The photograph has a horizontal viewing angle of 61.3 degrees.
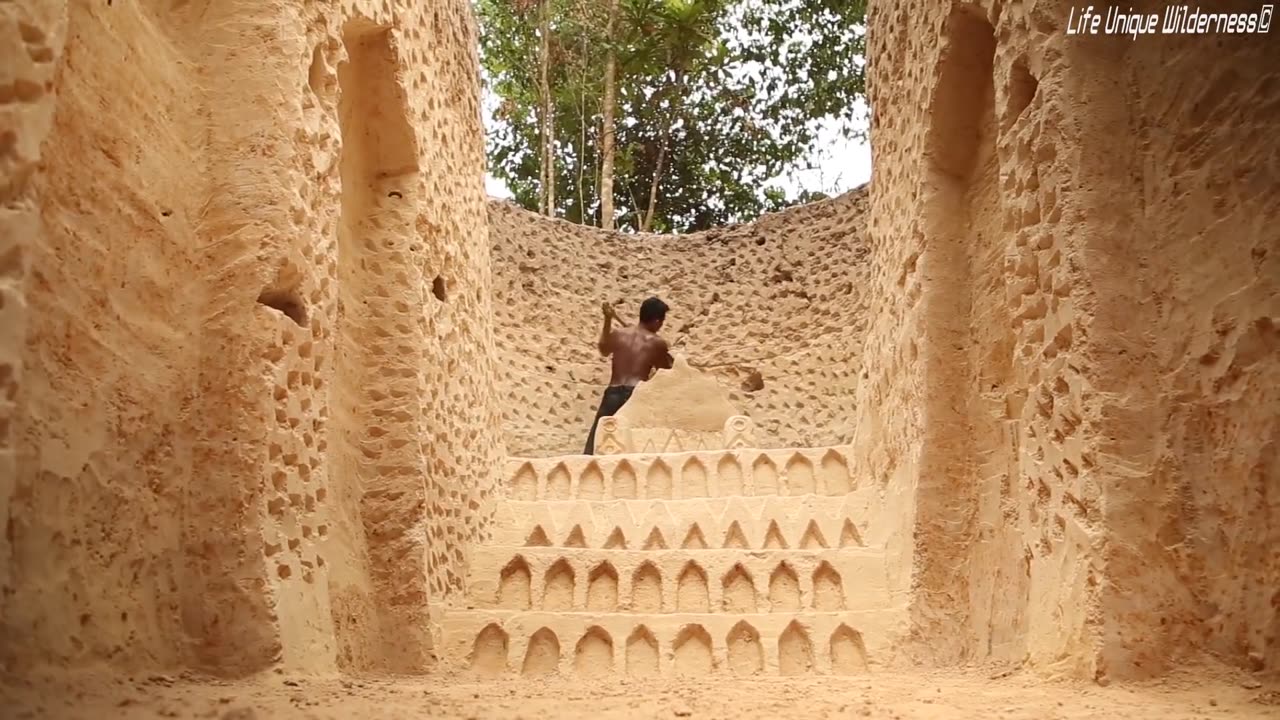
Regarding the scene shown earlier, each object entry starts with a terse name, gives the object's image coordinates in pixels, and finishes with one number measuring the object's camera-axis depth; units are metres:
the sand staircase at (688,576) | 3.79
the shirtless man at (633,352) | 7.08
